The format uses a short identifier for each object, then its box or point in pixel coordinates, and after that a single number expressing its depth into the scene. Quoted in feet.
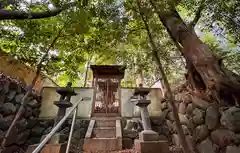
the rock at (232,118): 8.12
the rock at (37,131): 18.00
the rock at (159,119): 19.56
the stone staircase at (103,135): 13.29
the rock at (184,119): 14.37
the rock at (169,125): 17.77
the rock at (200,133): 11.15
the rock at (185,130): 13.97
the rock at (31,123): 17.97
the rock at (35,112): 19.46
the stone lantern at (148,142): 10.82
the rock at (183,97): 14.45
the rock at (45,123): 18.83
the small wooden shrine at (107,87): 21.90
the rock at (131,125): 17.28
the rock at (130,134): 15.66
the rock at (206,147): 10.53
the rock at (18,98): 15.93
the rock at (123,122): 18.56
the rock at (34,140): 17.36
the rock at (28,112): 17.81
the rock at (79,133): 16.46
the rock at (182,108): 15.04
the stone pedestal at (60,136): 9.63
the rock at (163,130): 18.38
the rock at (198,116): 11.68
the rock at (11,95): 14.92
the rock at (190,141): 12.42
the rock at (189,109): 13.65
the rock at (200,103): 11.09
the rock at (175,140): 15.56
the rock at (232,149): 8.24
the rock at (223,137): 8.61
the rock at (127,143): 14.44
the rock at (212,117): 9.87
